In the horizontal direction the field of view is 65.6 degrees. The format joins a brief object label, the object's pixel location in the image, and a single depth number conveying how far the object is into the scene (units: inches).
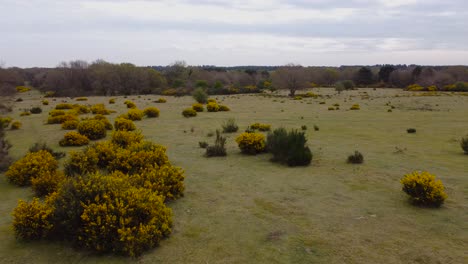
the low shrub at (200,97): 1450.5
